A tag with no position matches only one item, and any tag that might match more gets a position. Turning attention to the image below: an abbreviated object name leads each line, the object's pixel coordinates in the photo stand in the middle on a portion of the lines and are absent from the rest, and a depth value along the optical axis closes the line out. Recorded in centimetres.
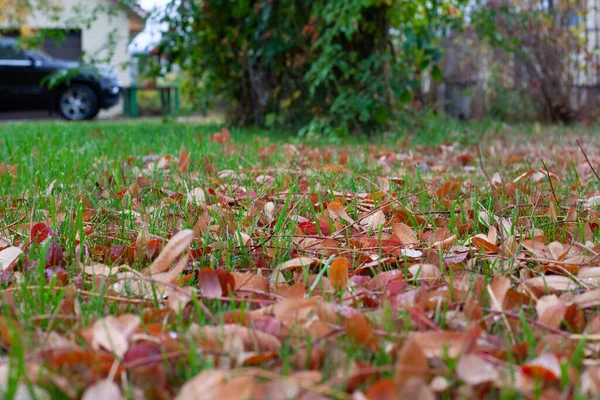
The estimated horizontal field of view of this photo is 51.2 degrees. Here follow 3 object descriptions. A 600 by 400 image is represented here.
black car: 1236
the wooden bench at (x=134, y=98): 1653
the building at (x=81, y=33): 1692
